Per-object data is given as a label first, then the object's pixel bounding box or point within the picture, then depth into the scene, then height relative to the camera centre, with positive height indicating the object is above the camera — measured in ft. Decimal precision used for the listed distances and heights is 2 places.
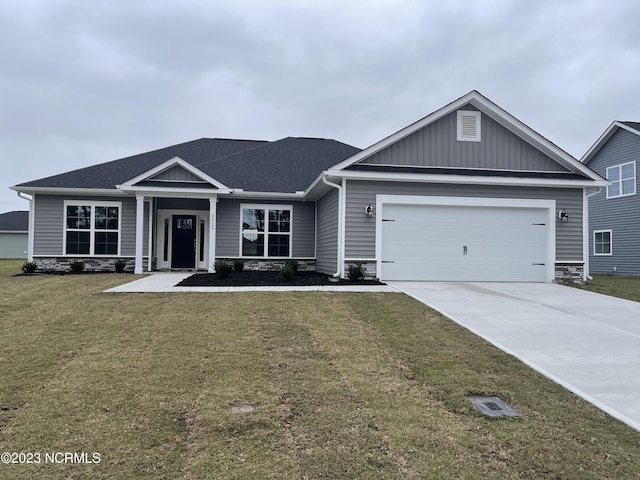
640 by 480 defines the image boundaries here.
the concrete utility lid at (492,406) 12.75 -4.73
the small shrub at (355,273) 36.55 -2.41
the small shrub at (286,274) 37.24 -2.60
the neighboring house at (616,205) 61.05 +6.10
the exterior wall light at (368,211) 38.06 +2.78
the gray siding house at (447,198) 38.55 +4.20
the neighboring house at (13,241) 115.03 -0.60
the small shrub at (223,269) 38.29 -2.34
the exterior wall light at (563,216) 40.47 +2.75
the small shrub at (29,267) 46.83 -2.95
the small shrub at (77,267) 47.62 -2.91
